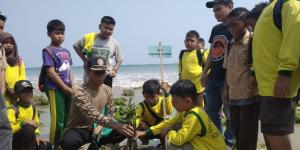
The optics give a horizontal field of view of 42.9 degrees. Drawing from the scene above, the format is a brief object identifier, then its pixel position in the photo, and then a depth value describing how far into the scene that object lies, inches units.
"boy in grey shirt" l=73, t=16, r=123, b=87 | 244.5
